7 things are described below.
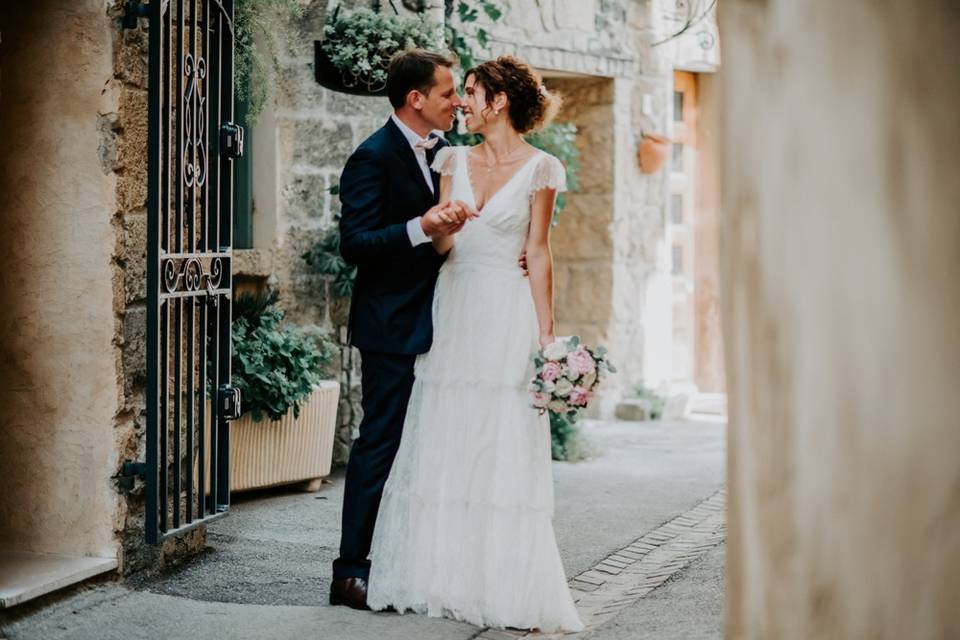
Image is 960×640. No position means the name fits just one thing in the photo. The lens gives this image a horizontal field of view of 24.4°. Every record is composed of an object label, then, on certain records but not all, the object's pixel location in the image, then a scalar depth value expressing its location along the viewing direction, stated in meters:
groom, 7.26
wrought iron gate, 7.41
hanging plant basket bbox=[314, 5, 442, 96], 11.80
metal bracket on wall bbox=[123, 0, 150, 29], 7.33
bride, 6.94
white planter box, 10.52
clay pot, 16.80
